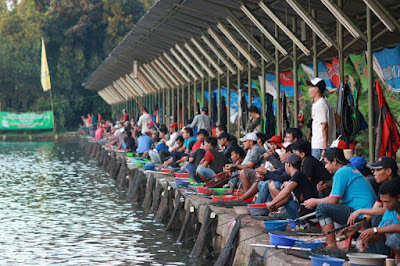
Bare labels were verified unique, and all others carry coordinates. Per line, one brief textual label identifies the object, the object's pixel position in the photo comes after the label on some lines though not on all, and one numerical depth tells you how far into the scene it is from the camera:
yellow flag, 56.34
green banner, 60.41
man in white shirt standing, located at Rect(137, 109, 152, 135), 30.98
